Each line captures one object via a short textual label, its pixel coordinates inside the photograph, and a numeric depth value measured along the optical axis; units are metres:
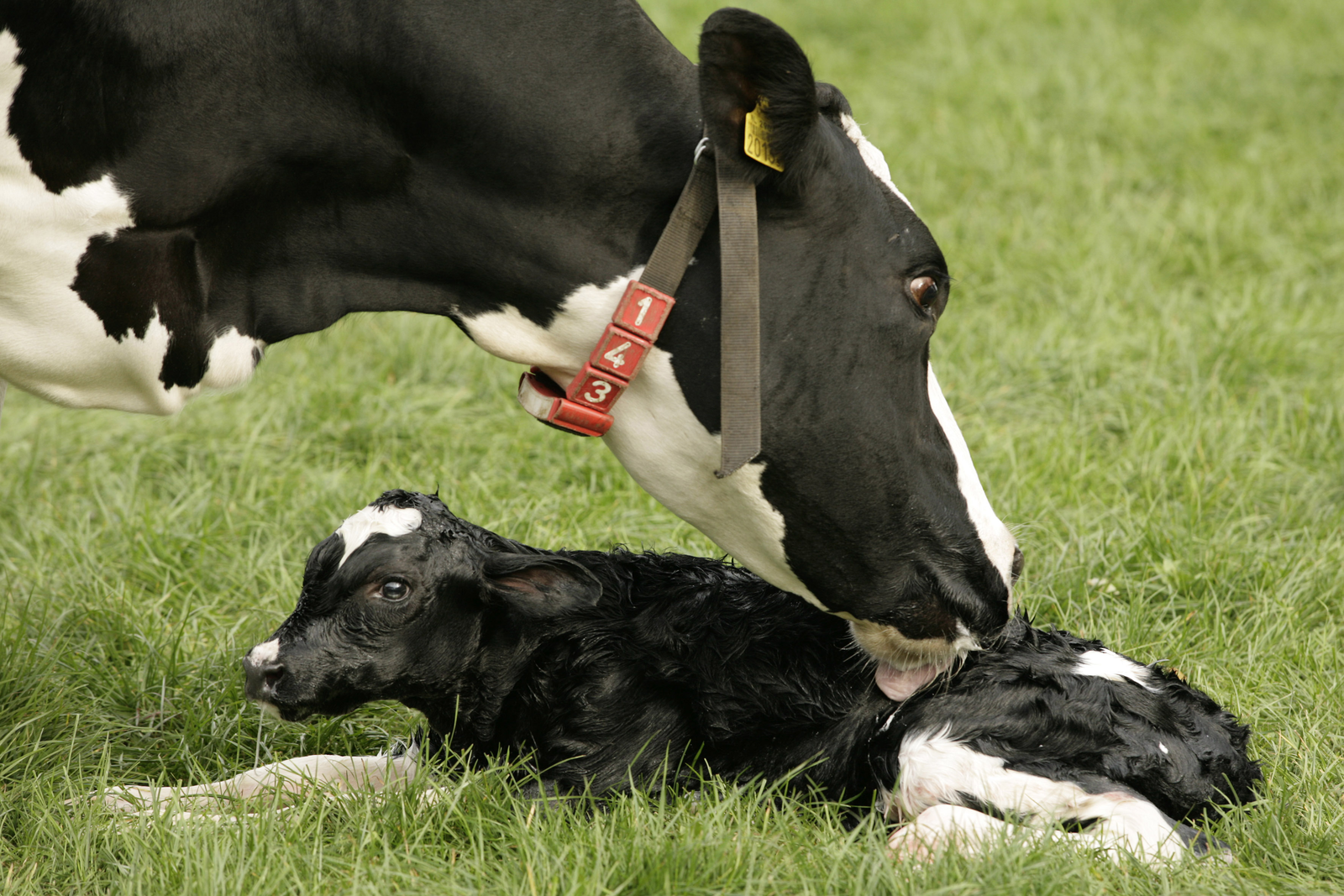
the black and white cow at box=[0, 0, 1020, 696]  5.47
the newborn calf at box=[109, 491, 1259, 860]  6.55
